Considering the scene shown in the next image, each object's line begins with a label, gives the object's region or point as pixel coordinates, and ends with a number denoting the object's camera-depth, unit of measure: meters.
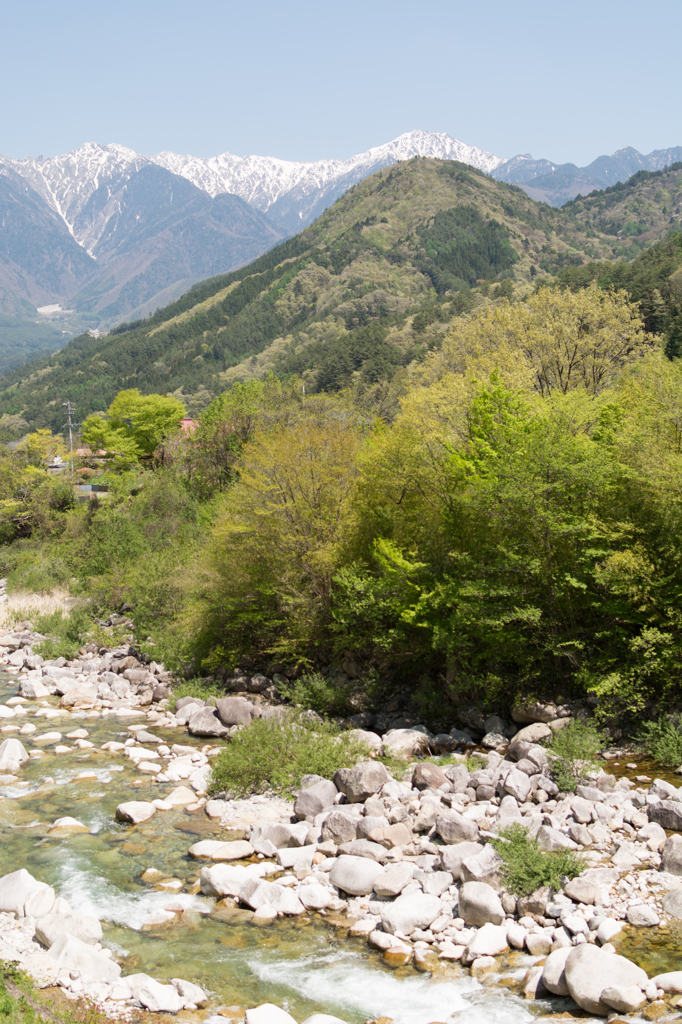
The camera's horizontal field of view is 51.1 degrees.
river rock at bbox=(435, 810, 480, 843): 14.20
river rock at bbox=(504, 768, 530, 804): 15.62
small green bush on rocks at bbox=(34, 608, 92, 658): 32.75
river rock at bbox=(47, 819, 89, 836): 15.69
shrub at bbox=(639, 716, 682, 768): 16.53
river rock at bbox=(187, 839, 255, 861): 14.75
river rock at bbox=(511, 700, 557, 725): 19.19
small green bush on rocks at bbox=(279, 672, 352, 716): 23.58
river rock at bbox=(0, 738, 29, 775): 19.34
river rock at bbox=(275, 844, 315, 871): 14.24
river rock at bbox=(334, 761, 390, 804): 16.72
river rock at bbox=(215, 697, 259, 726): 23.44
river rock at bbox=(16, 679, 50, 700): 27.45
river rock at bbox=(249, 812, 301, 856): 15.09
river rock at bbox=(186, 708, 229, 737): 23.05
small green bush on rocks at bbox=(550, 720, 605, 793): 15.77
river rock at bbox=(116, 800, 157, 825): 16.39
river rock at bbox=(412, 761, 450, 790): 16.86
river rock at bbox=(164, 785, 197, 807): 17.67
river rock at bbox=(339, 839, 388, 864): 14.14
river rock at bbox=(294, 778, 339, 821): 16.55
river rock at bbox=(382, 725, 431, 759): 19.64
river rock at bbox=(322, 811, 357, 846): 15.02
